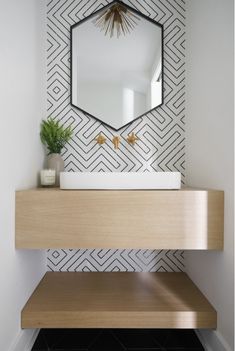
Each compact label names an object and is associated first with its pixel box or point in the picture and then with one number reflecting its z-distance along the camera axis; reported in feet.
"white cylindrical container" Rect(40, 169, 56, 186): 5.16
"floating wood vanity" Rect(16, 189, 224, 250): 4.04
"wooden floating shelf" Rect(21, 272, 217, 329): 4.40
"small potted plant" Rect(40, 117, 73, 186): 5.57
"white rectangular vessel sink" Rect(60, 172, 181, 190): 4.13
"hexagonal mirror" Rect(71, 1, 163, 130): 6.06
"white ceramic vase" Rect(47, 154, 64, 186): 5.56
